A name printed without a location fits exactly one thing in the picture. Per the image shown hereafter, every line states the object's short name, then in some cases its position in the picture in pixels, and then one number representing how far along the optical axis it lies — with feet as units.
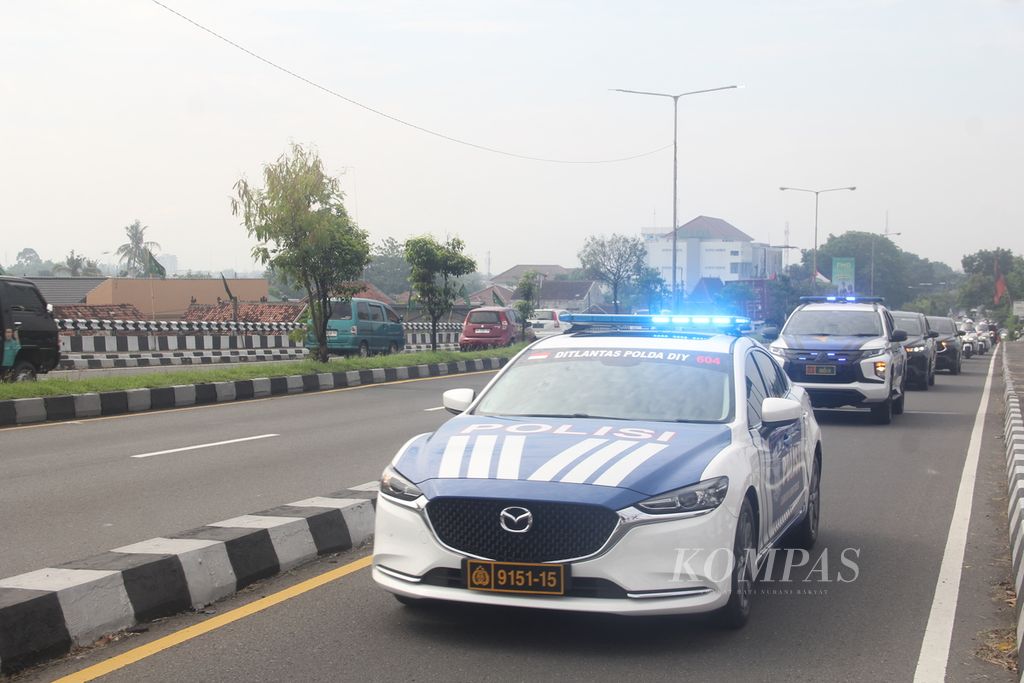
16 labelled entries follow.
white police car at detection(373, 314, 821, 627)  15.87
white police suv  51.75
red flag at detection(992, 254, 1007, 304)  274.77
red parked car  117.19
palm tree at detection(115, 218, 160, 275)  390.62
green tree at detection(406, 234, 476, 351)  95.45
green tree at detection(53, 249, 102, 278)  377.48
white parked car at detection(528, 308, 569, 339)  136.18
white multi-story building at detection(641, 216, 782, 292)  515.91
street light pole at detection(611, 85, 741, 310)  127.65
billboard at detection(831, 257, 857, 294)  343.67
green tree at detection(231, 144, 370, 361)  74.64
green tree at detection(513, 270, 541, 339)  144.87
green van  93.45
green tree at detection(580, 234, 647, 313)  255.29
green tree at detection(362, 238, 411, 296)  439.06
